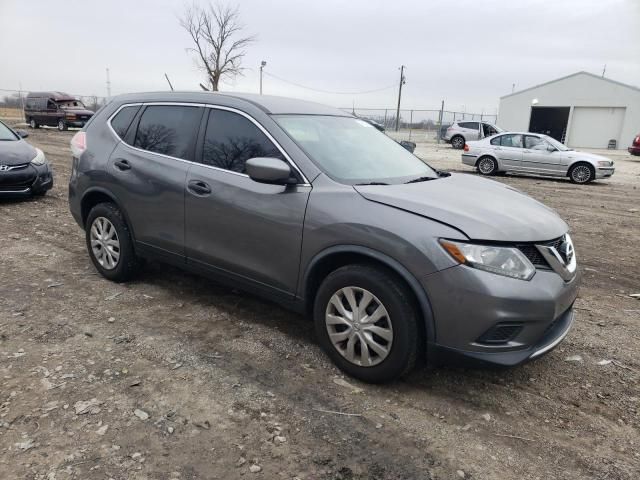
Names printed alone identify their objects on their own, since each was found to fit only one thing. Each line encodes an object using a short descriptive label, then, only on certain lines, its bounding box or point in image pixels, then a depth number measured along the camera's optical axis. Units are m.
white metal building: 32.25
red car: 19.95
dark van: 25.66
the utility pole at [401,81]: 48.31
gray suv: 2.70
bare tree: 38.28
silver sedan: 13.88
